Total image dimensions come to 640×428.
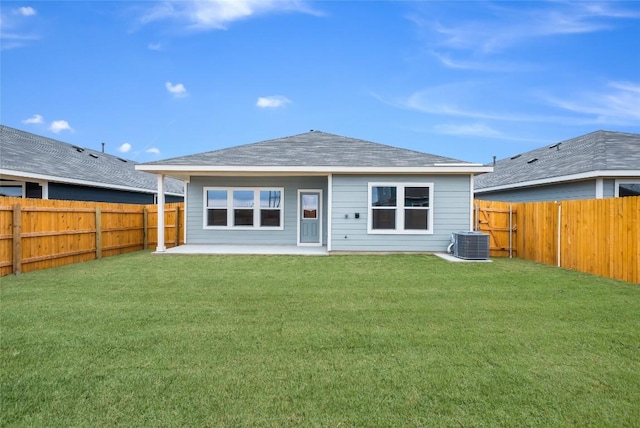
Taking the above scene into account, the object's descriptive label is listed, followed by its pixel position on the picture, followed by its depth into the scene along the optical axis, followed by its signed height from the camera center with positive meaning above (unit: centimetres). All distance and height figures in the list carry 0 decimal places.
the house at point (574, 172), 1115 +161
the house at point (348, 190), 1111 +86
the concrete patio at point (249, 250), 1103 -115
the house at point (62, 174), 1207 +156
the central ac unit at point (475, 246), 984 -83
